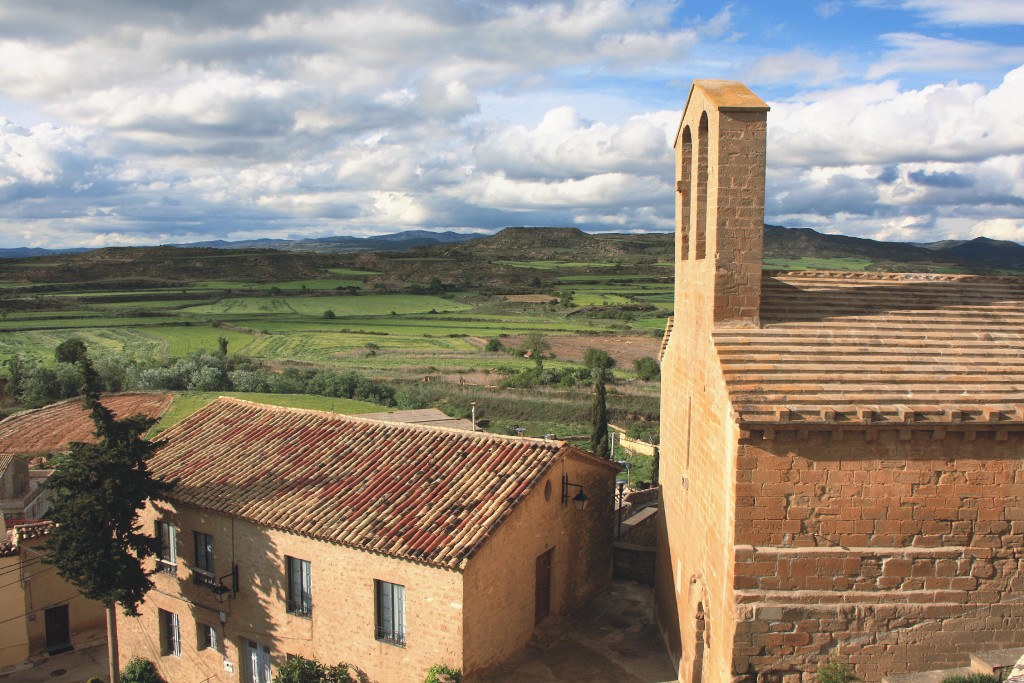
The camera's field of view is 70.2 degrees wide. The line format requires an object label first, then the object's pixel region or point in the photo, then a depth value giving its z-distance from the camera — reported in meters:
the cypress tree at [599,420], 28.86
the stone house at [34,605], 18.16
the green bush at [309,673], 12.88
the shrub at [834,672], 9.25
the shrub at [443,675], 11.86
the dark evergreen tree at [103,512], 13.59
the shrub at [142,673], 16.30
